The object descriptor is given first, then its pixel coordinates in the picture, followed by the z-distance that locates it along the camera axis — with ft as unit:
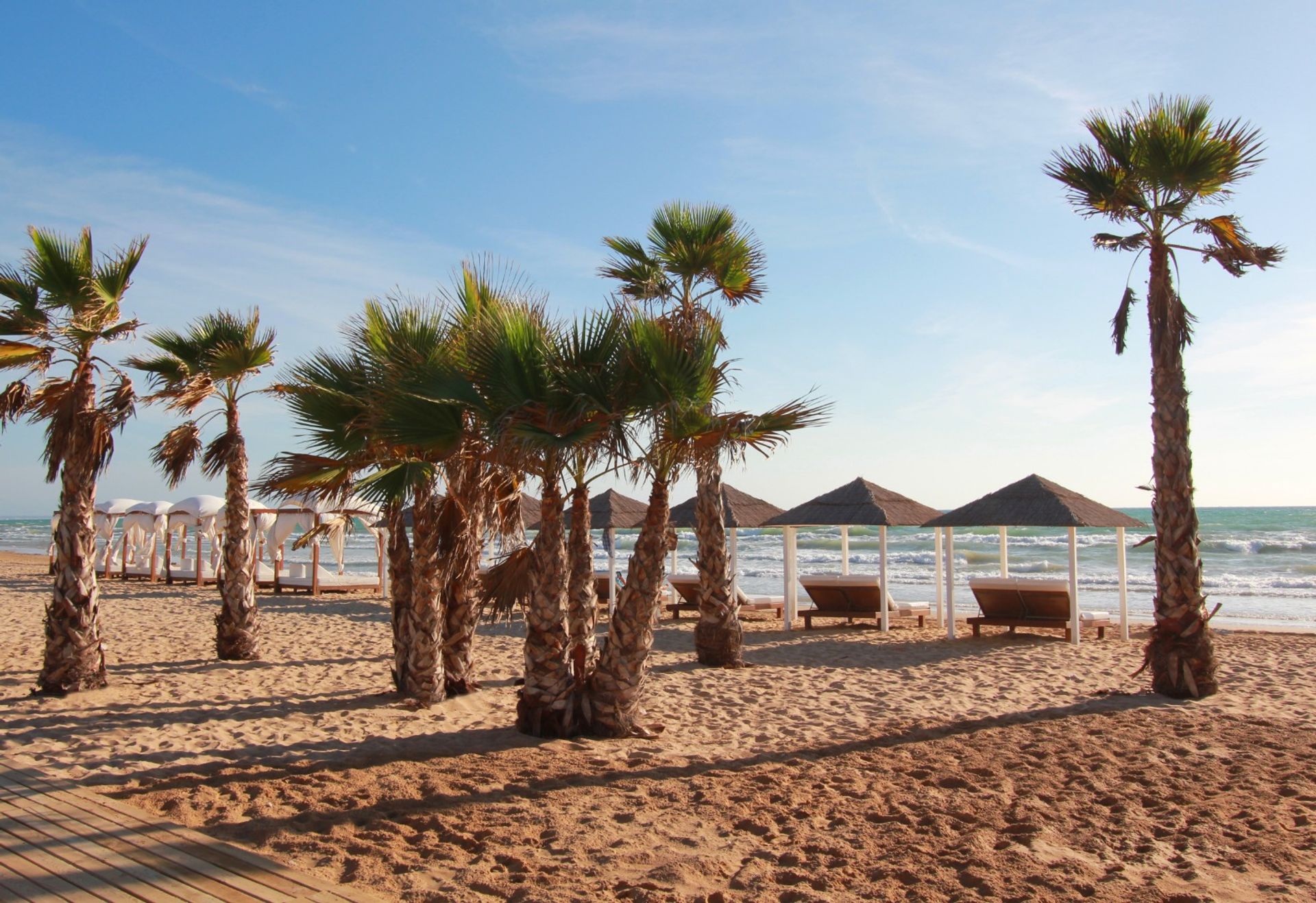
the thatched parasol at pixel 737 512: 51.75
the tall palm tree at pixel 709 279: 37.50
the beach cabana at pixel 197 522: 86.79
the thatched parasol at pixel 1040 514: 44.47
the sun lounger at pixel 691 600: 59.00
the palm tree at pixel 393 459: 24.48
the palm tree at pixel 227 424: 34.73
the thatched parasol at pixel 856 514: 49.80
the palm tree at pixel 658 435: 21.95
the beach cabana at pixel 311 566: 75.82
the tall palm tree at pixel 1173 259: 30.55
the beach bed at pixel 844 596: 53.36
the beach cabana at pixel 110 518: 97.55
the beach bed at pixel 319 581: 77.20
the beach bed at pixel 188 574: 87.15
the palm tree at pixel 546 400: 22.16
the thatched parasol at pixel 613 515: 56.75
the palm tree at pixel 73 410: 28.76
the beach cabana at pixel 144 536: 90.94
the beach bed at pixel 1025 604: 46.62
